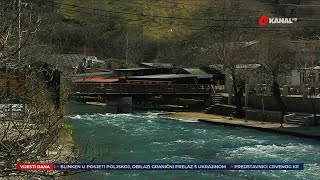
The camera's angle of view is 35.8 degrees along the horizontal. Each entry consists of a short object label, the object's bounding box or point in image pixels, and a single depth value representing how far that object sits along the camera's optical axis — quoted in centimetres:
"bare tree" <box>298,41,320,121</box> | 4019
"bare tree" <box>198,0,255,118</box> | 4809
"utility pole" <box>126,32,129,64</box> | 10888
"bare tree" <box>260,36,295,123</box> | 4288
